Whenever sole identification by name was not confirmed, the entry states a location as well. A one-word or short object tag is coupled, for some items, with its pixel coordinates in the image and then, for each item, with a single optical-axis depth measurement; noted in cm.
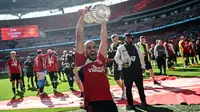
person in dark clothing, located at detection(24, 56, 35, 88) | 1639
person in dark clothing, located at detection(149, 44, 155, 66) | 2048
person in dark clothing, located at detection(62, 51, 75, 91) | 1216
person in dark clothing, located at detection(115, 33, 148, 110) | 672
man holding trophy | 372
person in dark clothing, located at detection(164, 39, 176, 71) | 1667
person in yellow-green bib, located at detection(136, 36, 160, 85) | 1125
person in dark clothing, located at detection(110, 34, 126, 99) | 864
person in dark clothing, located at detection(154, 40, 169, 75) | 1358
